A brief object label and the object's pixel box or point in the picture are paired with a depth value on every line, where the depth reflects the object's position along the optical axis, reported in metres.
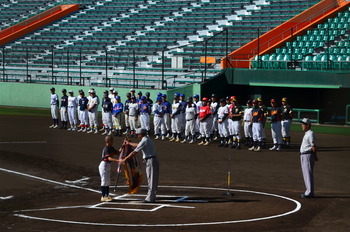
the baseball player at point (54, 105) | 32.09
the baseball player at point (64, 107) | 31.31
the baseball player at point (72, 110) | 30.92
